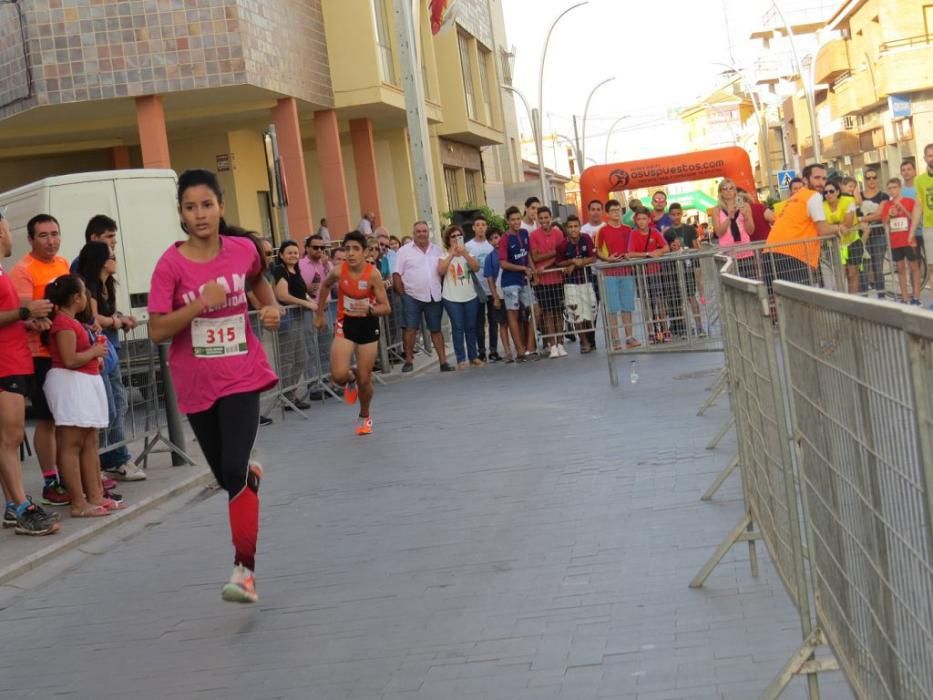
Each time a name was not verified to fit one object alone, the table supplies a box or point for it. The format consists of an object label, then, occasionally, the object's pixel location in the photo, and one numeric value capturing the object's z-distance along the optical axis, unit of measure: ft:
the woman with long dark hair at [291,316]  52.54
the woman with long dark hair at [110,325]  34.68
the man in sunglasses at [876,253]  49.24
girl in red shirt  30.96
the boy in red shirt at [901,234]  52.65
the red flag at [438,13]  93.54
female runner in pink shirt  21.94
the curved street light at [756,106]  226.79
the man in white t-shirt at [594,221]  68.28
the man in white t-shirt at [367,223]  101.84
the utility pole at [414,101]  77.10
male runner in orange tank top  44.96
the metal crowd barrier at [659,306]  47.91
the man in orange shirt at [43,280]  32.65
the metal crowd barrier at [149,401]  37.55
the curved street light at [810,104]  151.74
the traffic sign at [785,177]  151.69
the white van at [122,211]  61.93
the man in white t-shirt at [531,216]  67.41
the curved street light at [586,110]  225.15
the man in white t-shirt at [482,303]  65.92
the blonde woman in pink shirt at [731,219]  58.18
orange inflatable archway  114.93
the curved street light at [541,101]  152.66
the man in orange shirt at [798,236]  43.80
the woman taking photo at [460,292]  65.00
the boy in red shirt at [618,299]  49.16
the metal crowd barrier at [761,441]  14.93
